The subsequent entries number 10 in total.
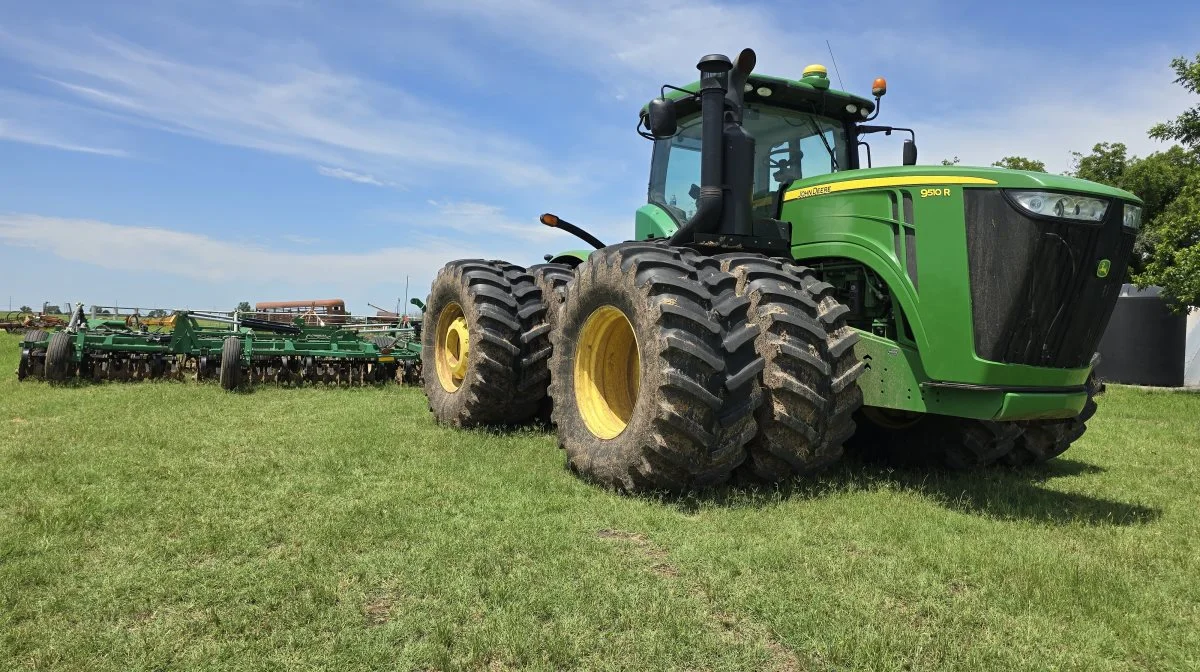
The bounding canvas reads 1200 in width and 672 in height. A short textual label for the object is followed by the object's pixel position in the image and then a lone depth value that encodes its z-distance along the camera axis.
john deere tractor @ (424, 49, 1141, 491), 4.24
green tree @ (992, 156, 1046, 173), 25.91
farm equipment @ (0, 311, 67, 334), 24.55
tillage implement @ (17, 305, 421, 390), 10.05
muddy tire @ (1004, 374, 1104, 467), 5.50
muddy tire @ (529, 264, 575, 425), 6.87
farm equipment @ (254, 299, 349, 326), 24.39
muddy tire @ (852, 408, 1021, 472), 5.32
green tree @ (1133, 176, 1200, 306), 13.95
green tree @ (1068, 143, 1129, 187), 25.78
